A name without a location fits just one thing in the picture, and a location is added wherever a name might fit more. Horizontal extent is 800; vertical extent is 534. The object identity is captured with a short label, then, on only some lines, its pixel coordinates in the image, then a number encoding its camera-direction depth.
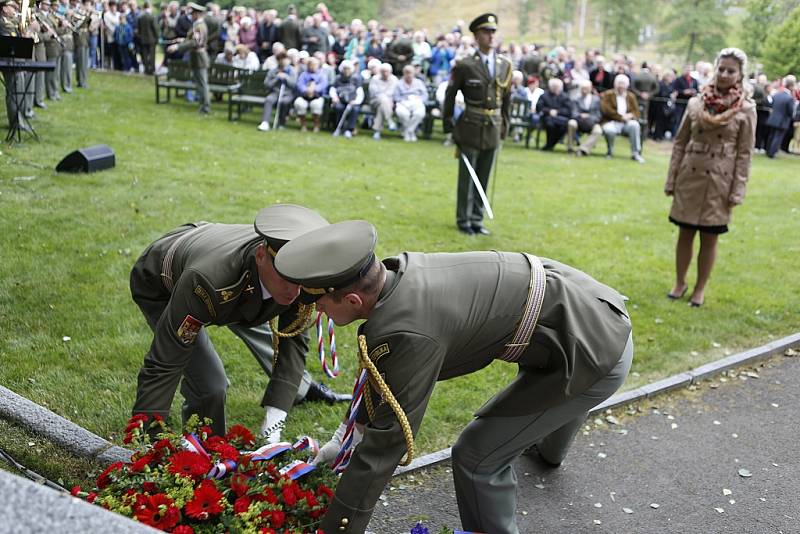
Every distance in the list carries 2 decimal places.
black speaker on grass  10.68
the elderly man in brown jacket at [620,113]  18.41
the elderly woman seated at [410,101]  18.09
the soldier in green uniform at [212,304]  3.69
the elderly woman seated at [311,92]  17.86
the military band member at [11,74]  12.34
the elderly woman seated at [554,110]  18.77
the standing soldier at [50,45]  15.48
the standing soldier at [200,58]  18.06
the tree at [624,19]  45.12
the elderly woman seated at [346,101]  17.94
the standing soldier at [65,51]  17.02
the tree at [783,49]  24.16
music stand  11.18
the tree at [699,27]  39.88
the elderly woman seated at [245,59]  20.39
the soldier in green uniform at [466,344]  2.99
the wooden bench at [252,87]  18.45
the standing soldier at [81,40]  18.55
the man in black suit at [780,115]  20.56
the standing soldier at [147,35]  23.72
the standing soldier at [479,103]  10.17
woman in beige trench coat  7.15
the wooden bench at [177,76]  18.93
